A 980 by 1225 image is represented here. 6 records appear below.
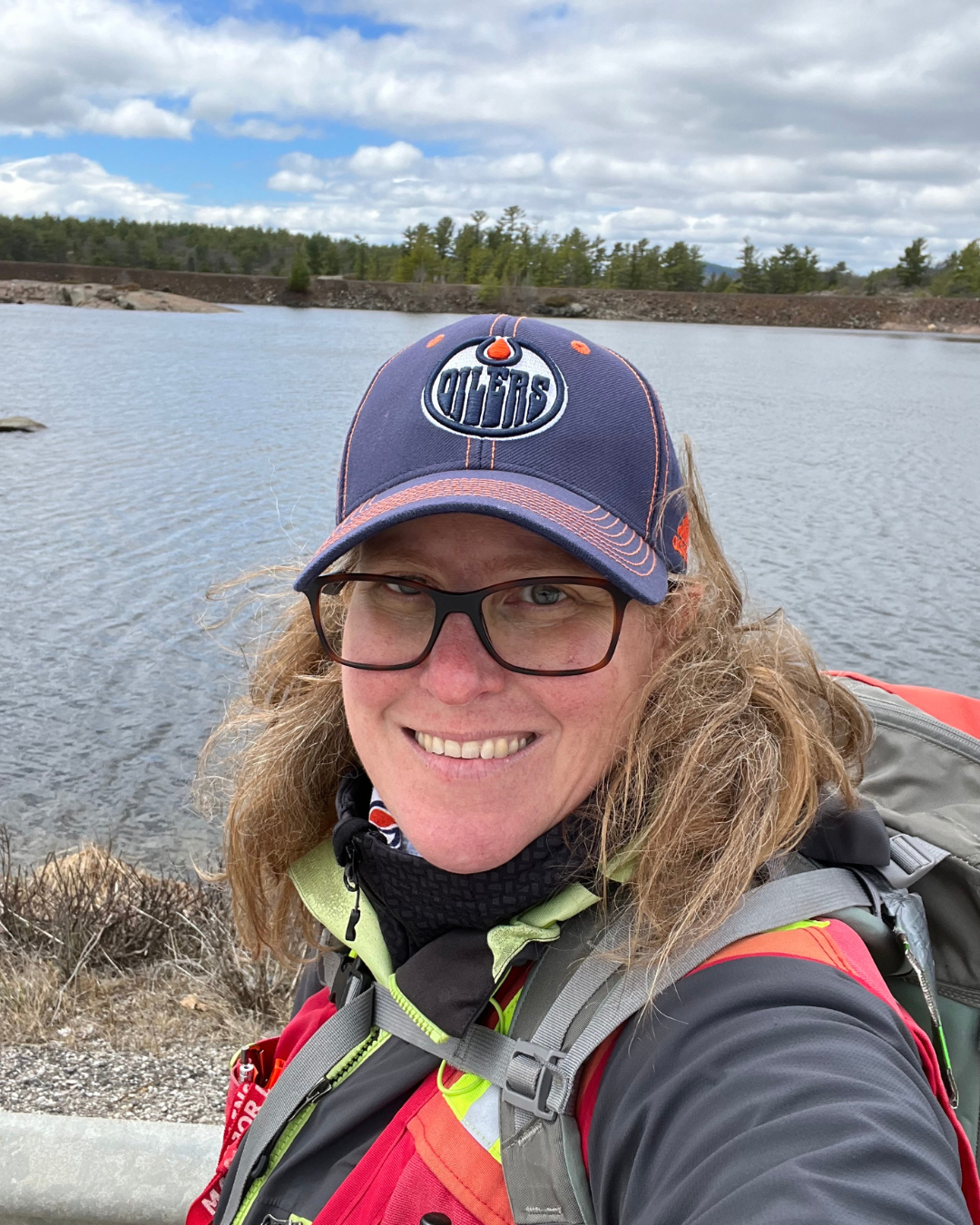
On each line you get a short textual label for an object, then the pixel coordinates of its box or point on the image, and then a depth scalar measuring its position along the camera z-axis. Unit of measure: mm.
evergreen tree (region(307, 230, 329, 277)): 105188
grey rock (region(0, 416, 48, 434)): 19000
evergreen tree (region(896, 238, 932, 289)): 92562
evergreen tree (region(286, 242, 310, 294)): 86938
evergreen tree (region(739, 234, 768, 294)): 95812
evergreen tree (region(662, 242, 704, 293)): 97375
